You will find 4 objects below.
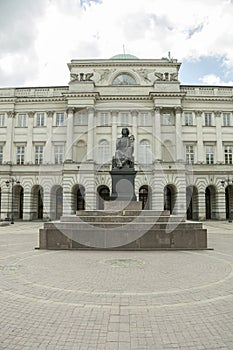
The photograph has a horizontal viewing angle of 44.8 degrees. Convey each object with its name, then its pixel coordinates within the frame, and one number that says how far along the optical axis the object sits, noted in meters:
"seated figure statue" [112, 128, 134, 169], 16.84
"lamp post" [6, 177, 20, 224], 41.06
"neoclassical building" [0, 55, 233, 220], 41.12
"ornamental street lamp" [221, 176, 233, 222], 39.80
